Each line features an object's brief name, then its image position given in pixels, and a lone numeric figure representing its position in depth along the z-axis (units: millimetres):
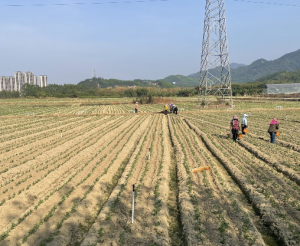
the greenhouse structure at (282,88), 86125
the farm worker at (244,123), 16656
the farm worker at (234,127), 15074
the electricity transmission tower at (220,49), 39438
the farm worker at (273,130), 14667
